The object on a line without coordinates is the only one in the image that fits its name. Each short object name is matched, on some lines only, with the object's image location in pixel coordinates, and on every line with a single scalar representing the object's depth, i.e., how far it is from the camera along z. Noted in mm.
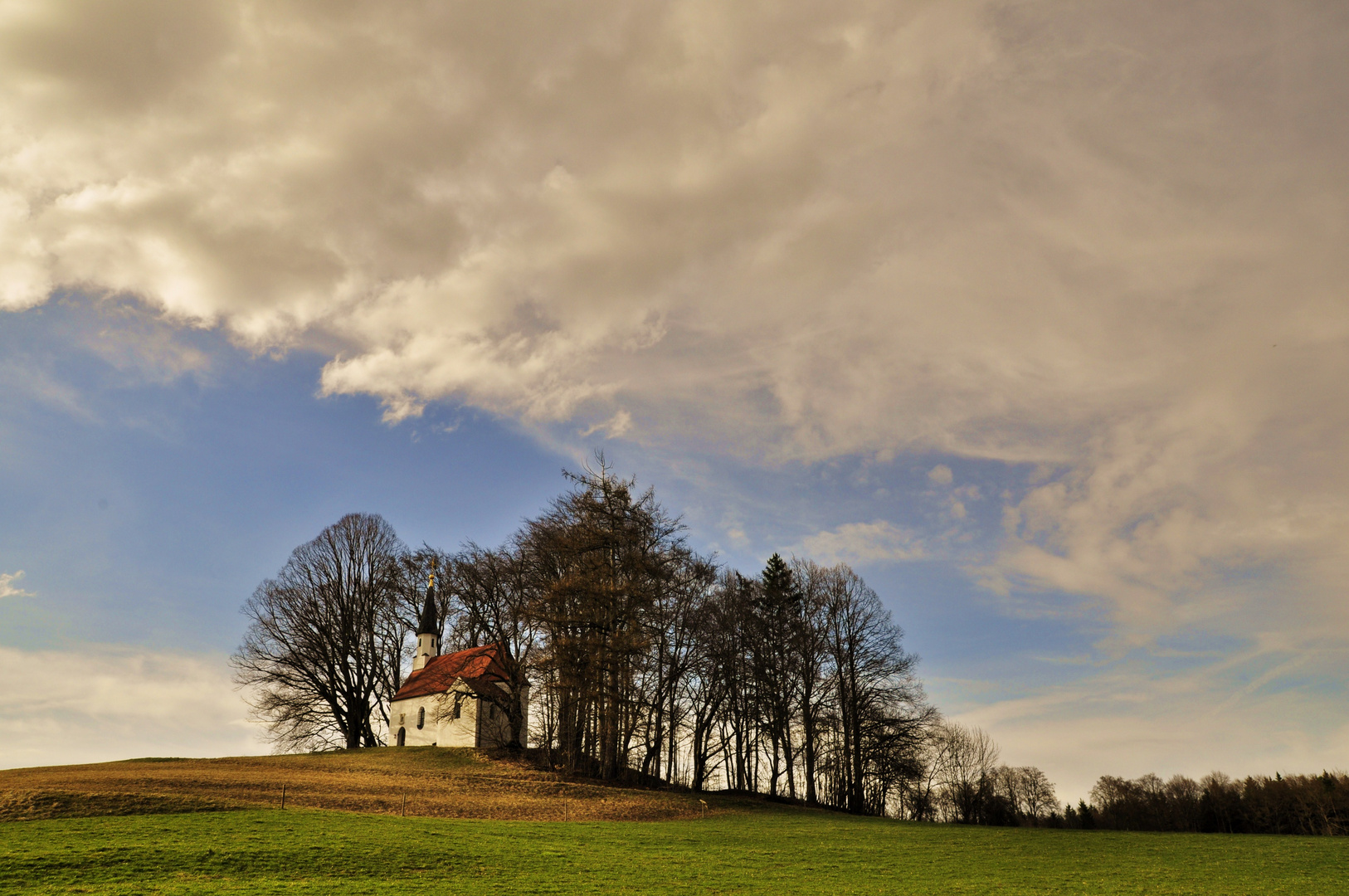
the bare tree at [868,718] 41594
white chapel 42594
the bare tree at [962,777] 46438
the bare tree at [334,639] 48375
